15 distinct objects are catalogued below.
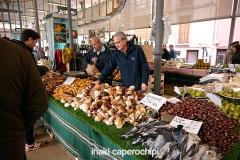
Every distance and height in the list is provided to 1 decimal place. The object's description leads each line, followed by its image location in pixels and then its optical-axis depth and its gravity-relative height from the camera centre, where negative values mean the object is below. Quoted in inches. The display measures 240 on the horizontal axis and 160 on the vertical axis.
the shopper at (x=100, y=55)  130.3 -0.7
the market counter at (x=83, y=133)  48.5 -30.2
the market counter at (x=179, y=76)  187.2 -27.2
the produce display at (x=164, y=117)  38.3 -20.6
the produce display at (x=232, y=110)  57.7 -20.2
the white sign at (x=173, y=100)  63.7 -18.0
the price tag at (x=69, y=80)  102.8 -17.0
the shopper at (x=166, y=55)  296.7 -0.6
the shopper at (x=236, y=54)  179.0 +1.5
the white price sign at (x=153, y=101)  60.2 -17.9
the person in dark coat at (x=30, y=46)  88.0 +4.0
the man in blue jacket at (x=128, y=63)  96.3 -5.5
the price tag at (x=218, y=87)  78.3 -15.6
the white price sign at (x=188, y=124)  44.1 -19.9
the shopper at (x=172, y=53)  316.5 +3.4
